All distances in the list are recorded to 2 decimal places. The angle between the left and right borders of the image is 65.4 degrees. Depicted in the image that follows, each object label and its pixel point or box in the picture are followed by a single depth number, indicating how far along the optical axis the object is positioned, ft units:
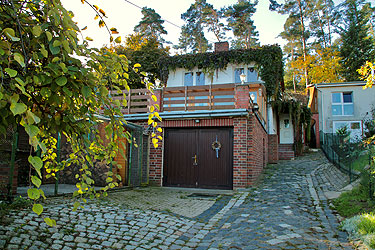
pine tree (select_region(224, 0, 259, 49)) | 95.50
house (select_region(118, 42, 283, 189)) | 30.42
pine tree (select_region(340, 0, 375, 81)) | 98.68
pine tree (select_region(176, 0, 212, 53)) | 99.60
